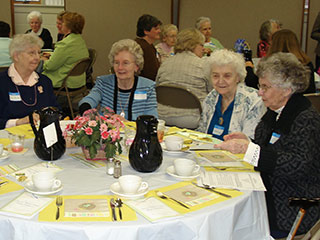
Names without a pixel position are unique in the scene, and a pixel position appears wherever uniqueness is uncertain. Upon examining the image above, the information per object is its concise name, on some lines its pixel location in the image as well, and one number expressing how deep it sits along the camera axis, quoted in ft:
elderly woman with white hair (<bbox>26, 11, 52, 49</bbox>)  24.54
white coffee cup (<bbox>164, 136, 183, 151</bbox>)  7.06
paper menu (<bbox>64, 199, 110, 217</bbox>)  4.61
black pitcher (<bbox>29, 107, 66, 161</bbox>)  6.36
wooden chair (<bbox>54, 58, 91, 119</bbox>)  17.65
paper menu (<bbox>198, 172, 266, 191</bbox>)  5.65
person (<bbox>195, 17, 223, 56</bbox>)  22.09
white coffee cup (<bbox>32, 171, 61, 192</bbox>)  5.11
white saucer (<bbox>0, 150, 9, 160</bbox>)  6.45
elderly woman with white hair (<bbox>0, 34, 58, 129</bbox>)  10.24
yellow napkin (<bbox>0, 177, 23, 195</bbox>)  5.29
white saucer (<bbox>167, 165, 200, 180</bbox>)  5.81
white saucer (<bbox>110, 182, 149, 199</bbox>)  5.00
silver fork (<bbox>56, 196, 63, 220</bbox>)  4.71
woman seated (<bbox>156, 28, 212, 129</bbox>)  13.38
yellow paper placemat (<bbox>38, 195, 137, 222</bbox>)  4.47
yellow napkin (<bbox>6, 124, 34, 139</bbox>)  8.09
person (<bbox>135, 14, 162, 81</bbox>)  17.16
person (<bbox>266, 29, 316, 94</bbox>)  14.01
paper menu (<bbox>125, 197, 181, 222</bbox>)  4.61
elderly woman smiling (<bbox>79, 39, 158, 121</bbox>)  10.46
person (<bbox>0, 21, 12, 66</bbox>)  16.35
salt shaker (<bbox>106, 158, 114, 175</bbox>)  5.95
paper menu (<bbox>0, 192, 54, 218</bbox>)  4.60
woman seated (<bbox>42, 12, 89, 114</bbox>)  18.20
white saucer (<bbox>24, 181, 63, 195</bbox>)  5.03
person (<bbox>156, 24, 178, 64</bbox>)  21.34
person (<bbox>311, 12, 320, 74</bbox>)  22.36
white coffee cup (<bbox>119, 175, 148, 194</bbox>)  5.08
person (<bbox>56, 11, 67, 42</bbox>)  22.06
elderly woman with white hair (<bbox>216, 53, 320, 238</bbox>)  6.45
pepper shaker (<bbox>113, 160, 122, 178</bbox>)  5.80
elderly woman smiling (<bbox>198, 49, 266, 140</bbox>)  9.14
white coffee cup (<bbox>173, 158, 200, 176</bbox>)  5.88
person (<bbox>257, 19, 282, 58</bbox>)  19.23
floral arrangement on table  6.16
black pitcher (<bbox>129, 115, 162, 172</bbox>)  5.93
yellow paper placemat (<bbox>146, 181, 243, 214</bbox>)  4.84
